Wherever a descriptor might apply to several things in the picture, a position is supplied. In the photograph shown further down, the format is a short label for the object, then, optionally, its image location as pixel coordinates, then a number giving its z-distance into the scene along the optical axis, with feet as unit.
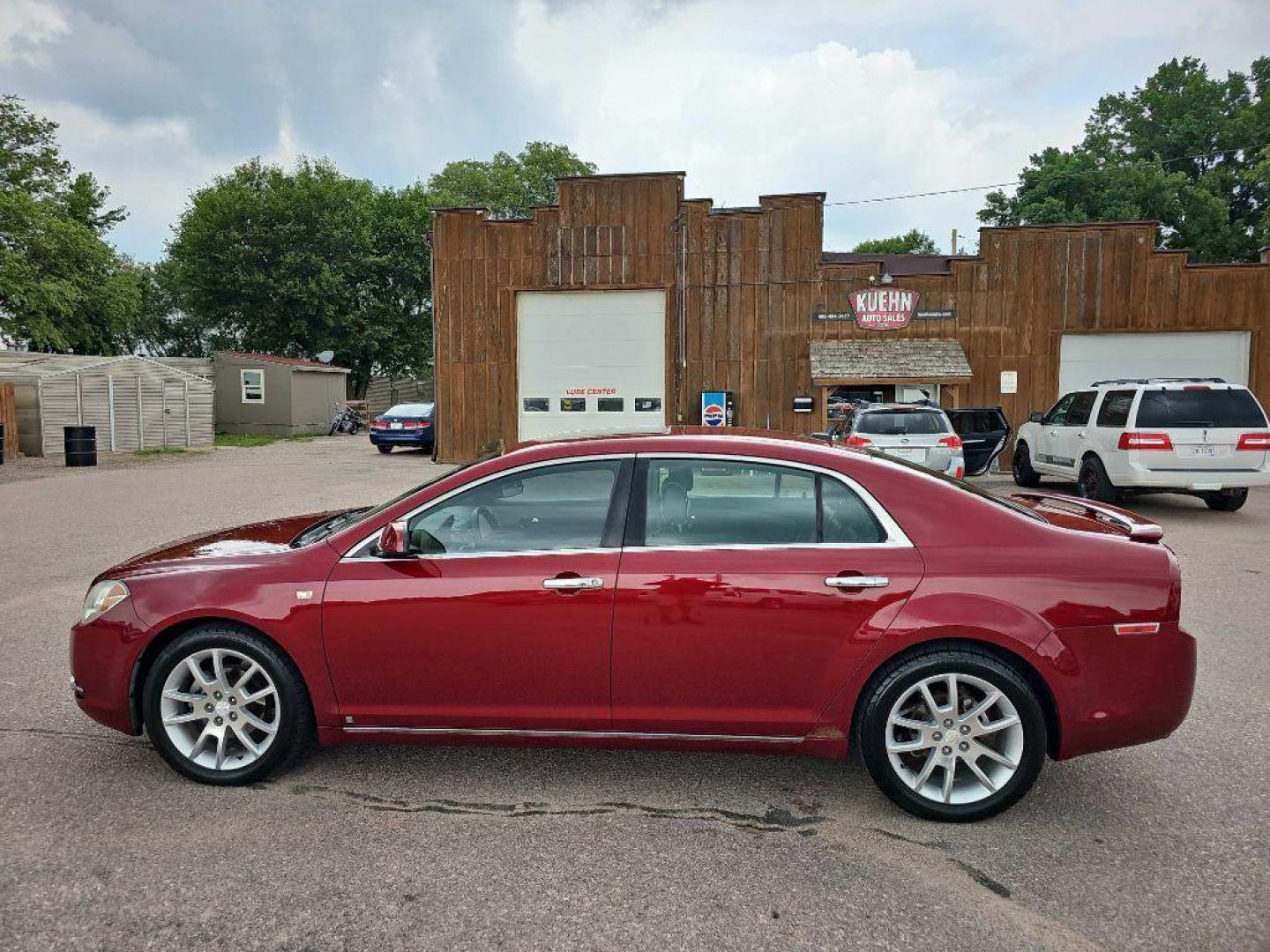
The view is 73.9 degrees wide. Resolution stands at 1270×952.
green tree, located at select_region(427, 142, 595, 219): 182.39
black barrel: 66.44
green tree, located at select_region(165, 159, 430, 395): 125.18
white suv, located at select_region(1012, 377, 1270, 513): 34.88
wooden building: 61.31
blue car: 80.84
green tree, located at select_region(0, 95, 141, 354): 99.66
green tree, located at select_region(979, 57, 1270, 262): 123.65
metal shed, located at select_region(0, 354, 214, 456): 74.79
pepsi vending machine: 64.18
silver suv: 39.75
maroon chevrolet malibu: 10.59
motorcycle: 118.93
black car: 50.80
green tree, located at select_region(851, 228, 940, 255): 197.77
